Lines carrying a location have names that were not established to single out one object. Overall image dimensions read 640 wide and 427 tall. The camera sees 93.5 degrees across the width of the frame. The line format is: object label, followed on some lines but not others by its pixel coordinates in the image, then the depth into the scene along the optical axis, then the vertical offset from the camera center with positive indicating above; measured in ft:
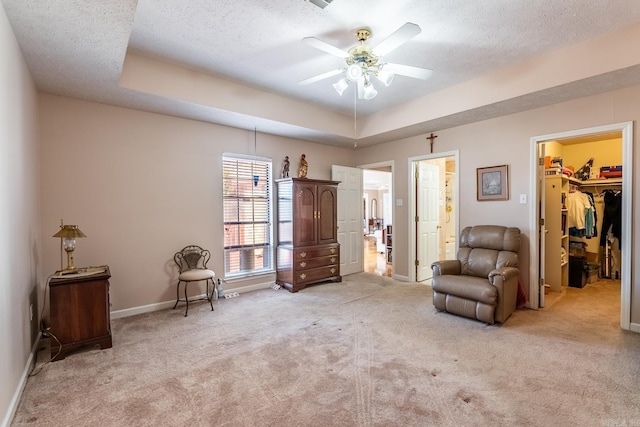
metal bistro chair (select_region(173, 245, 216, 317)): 11.85 -2.47
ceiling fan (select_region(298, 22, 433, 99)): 7.90 +4.11
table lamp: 8.76 -0.84
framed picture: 13.00 +1.05
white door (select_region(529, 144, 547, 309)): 12.26 -0.99
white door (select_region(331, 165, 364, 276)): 18.12 -0.58
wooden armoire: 15.15 -1.30
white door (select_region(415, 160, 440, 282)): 16.90 -0.56
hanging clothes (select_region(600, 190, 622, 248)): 16.14 -0.55
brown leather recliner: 10.34 -2.66
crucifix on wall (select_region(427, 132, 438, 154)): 15.44 +3.54
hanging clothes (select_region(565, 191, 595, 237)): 15.92 -0.47
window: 14.69 -0.27
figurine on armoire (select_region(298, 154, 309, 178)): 16.34 +2.23
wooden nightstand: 8.41 -2.86
